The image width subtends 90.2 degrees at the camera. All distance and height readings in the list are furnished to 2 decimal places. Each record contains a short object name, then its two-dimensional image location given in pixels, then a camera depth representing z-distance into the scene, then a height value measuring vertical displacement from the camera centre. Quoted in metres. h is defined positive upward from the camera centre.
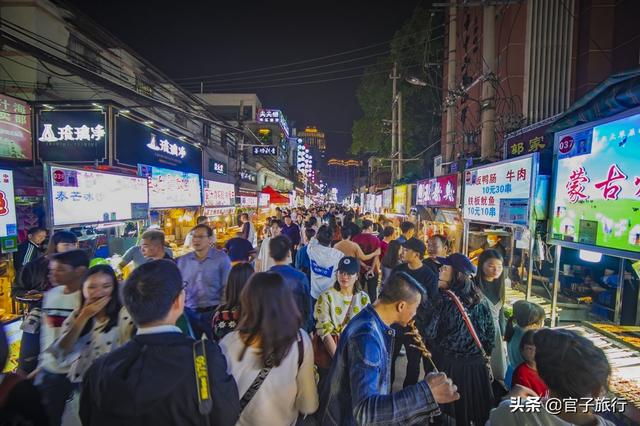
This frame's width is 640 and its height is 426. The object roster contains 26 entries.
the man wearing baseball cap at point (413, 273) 4.31 -1.03
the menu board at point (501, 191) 4.26 +0.19
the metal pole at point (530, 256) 4.11 -0.69
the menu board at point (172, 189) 9.02 +0.33
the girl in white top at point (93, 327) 2.63 -1.09
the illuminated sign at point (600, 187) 2.91 +0.18
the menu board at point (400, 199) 14.17 +0.15
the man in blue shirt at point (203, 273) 4.48 -1.05
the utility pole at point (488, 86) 7.84 +2.88
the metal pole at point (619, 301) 5.63 -1.73
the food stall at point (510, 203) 4.17 +0.00
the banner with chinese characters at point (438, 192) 8.22 +0.32
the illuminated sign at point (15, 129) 8.37 +1.85
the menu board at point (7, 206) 4.92 -0.14
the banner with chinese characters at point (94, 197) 5.03 +0.03
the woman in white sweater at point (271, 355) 2.09 -1.04
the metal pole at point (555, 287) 4.04 -1.07
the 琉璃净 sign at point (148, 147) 8.81 +1.66
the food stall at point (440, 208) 8.34 -0.18
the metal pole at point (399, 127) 20.11 +4.69
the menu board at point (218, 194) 12.90 +0.27
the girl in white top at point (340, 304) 3.57 -1.17
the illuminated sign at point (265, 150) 21.16 +3.43
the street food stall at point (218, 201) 12.77 -0.05
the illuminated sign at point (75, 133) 8.19 +1.69
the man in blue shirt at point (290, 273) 3.88 -0.93
